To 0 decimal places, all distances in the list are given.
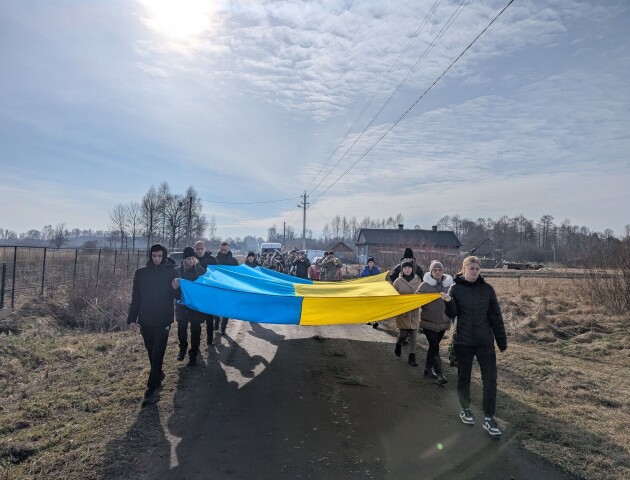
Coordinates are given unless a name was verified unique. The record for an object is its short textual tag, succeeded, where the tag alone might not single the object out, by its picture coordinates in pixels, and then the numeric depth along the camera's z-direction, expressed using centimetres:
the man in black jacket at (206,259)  862
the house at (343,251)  6881
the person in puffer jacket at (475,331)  478
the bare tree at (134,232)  4784
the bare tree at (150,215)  4831
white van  4067
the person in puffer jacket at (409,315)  717
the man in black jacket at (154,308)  570
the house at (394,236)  5981
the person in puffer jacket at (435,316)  642
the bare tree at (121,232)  4762
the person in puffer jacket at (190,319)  723
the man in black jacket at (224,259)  1026
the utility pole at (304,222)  5036
